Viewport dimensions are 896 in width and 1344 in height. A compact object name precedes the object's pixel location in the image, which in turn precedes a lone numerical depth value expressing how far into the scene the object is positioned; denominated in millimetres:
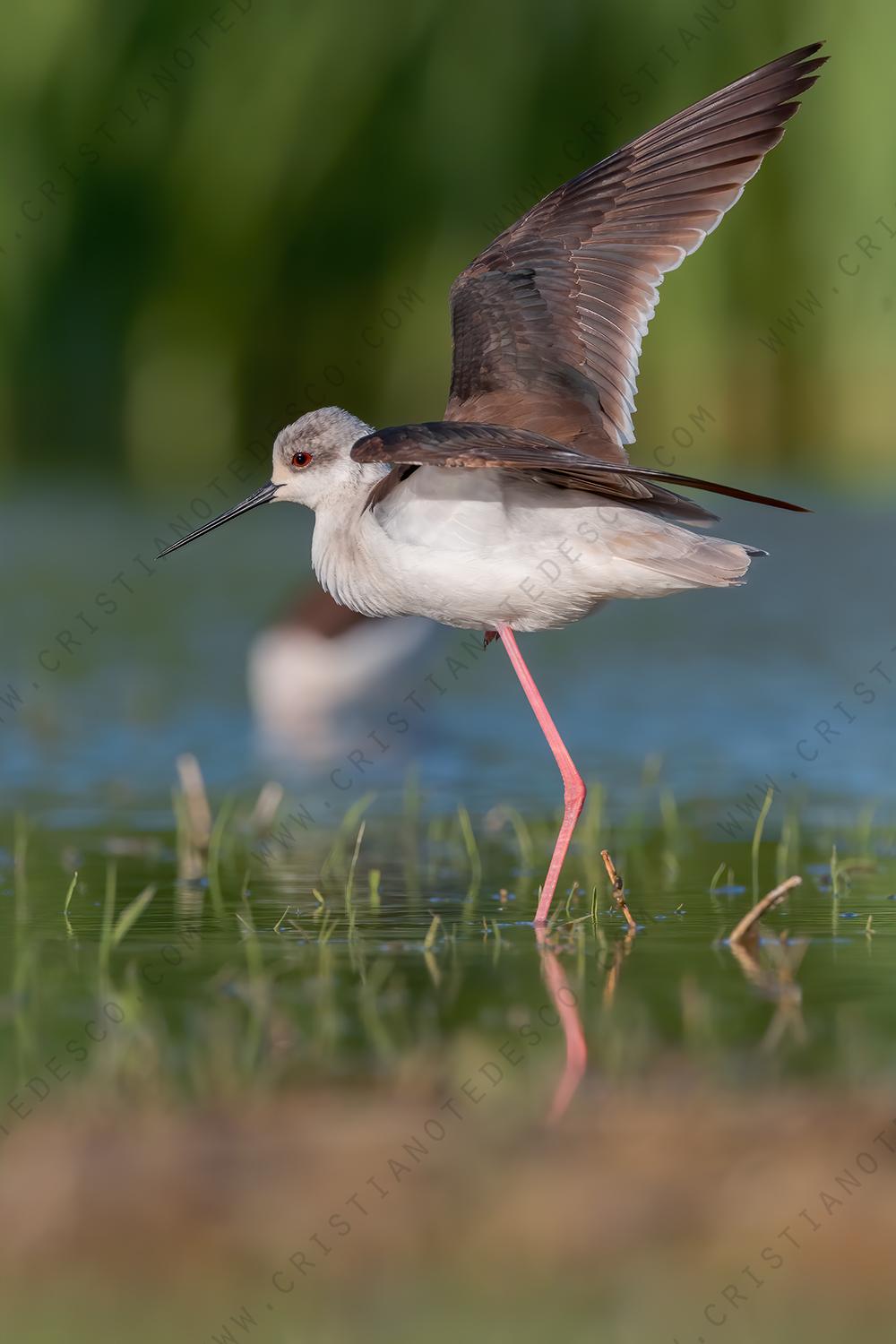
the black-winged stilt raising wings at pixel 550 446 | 11242
